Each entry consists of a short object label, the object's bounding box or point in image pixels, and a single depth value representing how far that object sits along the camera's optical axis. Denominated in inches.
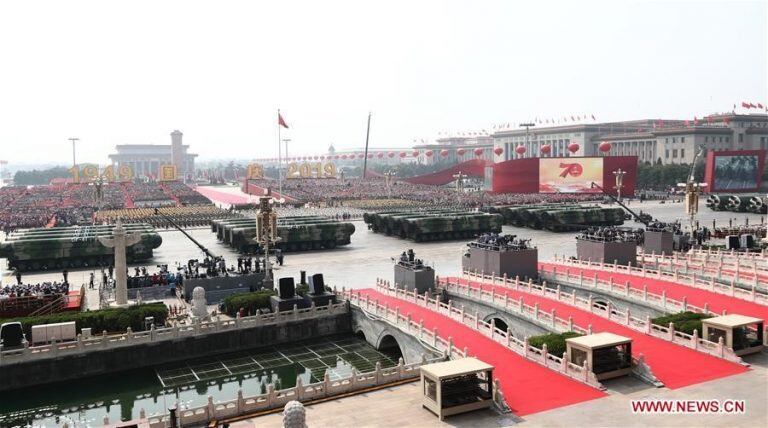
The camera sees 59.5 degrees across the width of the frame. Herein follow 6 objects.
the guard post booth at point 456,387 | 727.1
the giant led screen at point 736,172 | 4426.7
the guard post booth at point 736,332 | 893.2
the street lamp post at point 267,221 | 1489.9
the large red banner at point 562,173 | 4239.7
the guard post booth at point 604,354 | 825.5
